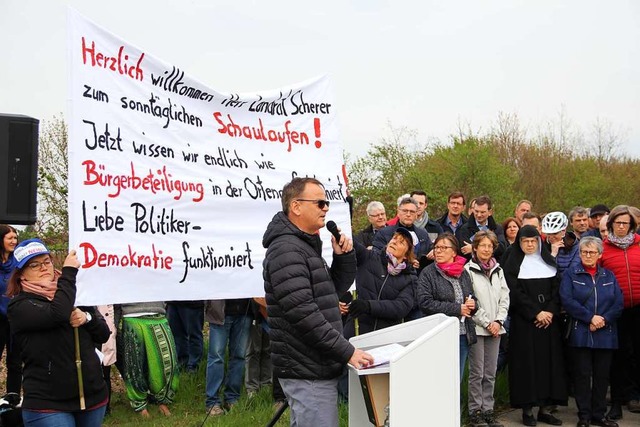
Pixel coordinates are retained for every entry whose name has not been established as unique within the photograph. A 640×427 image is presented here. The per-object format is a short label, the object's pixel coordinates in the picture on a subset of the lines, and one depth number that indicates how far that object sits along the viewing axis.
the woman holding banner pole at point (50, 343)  4.39
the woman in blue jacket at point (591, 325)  7.41
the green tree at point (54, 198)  13.24
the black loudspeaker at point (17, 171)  3.98
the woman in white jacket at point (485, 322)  7.22
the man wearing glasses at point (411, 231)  8.09
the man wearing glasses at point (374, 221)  8.98
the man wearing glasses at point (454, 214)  9.30
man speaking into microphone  4.03
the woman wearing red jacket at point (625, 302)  7.71
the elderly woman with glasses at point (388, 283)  6.96
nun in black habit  7.50
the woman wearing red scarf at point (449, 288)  6.99
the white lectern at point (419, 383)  3.68
